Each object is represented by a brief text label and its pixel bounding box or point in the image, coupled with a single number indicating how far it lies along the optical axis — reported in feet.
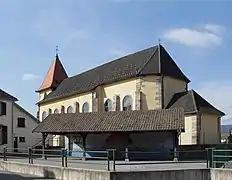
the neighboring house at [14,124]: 157.07
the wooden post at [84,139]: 102.60
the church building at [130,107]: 99.81
